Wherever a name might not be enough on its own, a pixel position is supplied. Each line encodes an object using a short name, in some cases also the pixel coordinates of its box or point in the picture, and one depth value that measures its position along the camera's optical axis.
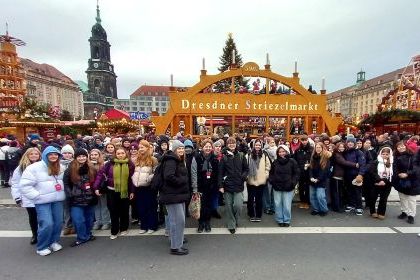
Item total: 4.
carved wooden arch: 9.65
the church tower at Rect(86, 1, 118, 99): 92.44
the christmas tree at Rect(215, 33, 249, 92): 28.17
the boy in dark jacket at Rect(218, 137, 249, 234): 4.45
